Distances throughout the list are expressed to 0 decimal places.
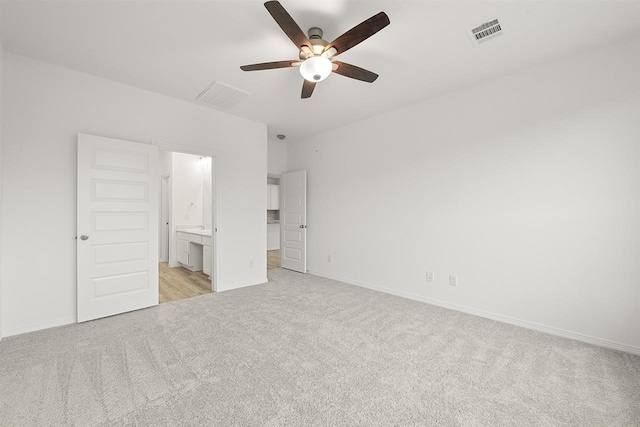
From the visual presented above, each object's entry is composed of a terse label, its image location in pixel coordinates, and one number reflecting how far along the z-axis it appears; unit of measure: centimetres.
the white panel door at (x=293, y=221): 539
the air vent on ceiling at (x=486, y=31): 221
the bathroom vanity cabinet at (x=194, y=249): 484
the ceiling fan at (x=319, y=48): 174
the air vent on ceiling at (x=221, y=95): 333
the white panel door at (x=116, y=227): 294
